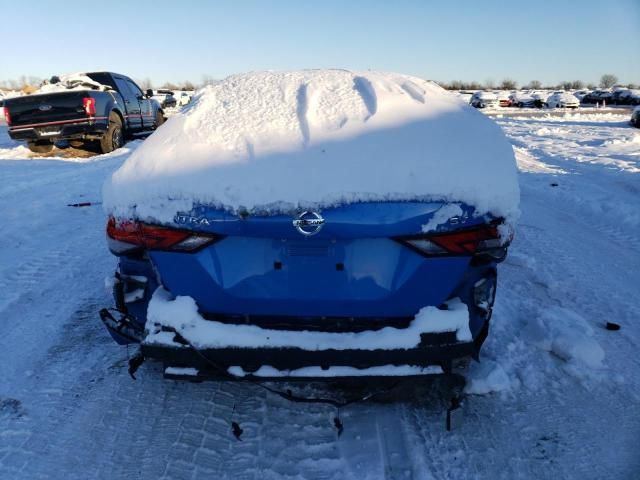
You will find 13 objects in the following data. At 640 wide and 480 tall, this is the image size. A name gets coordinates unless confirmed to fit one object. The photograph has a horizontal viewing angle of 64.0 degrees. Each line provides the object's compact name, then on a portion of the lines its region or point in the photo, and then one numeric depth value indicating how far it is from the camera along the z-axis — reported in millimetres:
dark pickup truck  11031
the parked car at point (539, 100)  44953
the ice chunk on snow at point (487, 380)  2824
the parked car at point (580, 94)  54362
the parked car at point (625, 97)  46531
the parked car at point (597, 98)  49875
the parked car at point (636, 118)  21805
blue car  2129
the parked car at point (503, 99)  43375
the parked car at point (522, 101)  46156
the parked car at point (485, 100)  41469
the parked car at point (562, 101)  41312
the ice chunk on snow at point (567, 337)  3139
